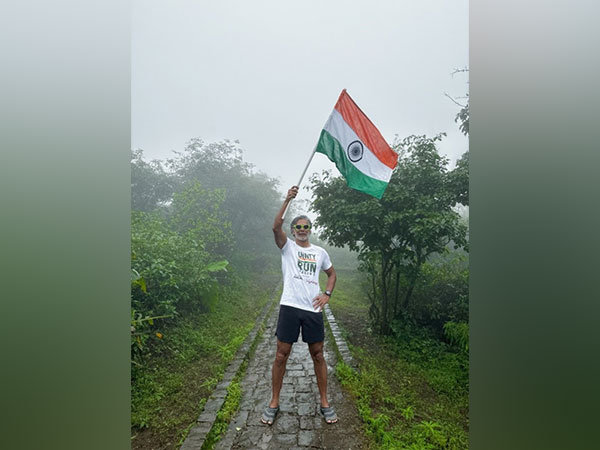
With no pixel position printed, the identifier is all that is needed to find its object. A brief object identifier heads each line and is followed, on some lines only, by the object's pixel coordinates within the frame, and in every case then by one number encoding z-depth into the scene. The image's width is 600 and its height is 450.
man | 2.22
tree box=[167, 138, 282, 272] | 6.29
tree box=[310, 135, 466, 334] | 3.25
